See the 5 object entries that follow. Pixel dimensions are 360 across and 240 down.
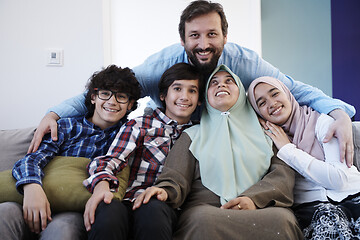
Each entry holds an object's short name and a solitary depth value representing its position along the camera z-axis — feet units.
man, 5.36
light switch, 7.90
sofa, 4.07
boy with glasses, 3.69
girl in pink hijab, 3.95
